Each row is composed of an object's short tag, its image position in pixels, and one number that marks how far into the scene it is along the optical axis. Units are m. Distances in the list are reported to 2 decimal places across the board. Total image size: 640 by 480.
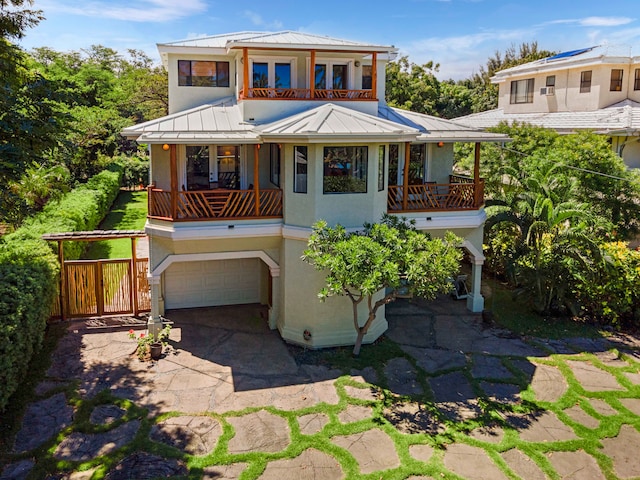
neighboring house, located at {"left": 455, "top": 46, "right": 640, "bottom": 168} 23.17
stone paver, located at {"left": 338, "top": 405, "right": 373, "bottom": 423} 11.19
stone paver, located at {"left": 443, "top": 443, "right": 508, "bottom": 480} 9.51
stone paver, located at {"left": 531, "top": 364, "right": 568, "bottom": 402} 12.34
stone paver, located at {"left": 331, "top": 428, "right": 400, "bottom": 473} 9.75
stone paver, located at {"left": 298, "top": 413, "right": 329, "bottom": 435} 10.75
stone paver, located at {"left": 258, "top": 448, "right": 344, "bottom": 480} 9.39
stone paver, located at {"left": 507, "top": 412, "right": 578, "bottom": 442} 10.70
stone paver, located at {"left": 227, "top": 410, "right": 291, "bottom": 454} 10.17
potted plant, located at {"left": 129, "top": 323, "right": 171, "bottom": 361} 13.85
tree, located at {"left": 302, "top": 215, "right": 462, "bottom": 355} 11.97
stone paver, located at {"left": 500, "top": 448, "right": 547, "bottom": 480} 9.53
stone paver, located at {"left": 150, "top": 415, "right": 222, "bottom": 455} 10.13
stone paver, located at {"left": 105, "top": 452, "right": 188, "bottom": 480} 9.24
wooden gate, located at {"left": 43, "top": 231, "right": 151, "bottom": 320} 15.92
